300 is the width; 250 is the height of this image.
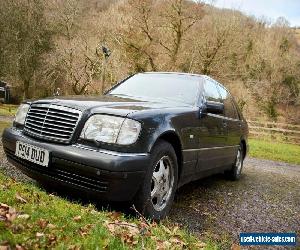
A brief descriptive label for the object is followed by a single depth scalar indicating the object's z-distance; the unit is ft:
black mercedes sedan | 11.34
